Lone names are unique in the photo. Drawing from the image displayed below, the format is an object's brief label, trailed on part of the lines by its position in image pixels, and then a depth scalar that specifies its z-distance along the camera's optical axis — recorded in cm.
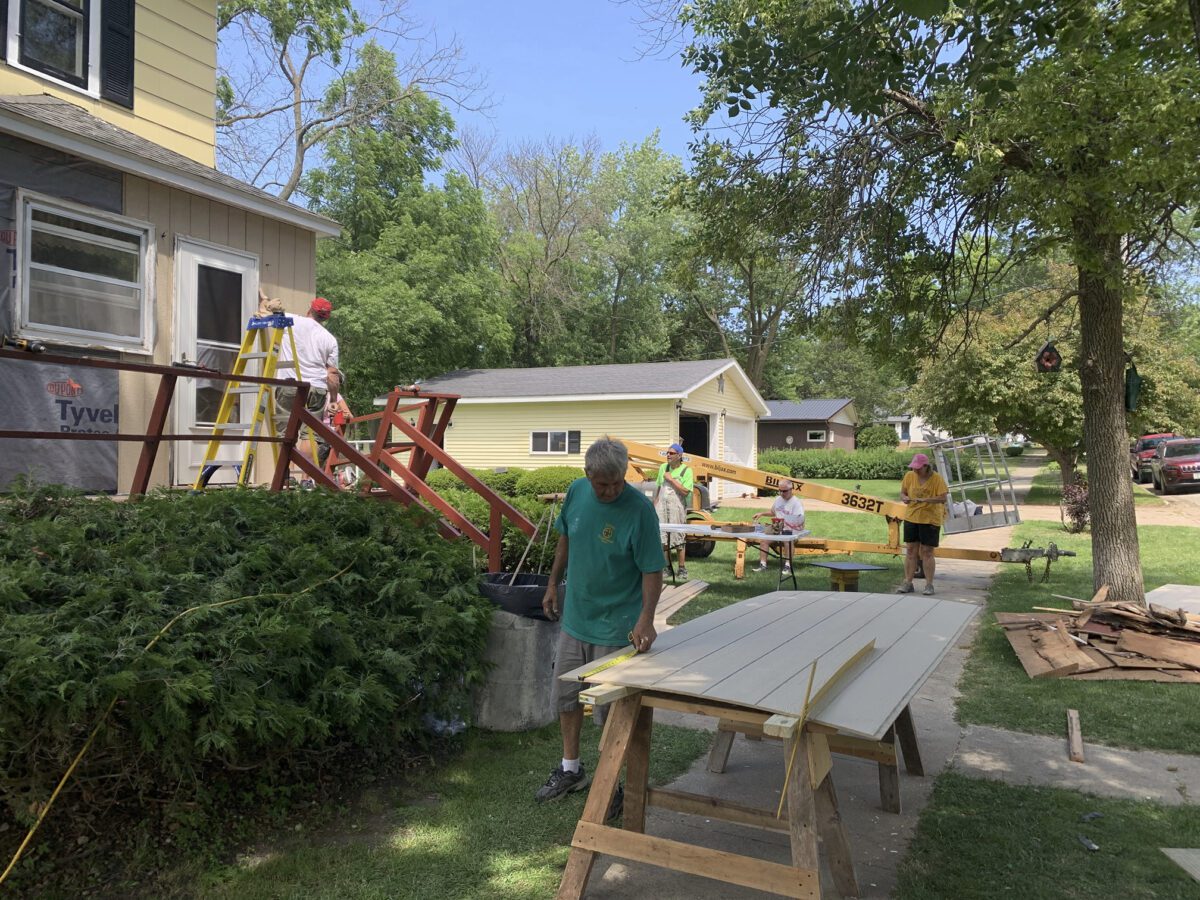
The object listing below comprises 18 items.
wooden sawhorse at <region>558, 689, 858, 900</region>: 285
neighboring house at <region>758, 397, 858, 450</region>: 4606
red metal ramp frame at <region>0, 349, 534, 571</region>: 454
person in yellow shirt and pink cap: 1062
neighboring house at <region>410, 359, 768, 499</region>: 2514
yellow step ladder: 572
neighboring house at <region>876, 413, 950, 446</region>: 6769
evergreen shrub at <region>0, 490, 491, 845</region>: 301
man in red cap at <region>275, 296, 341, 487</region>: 659
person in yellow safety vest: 1255
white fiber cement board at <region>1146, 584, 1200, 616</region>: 920
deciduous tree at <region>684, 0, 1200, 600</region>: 588
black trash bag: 508
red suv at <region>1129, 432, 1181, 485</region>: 3170
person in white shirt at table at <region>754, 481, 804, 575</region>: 1183
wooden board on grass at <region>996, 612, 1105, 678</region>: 686
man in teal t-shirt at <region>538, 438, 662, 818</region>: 398
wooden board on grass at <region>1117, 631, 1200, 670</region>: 694
